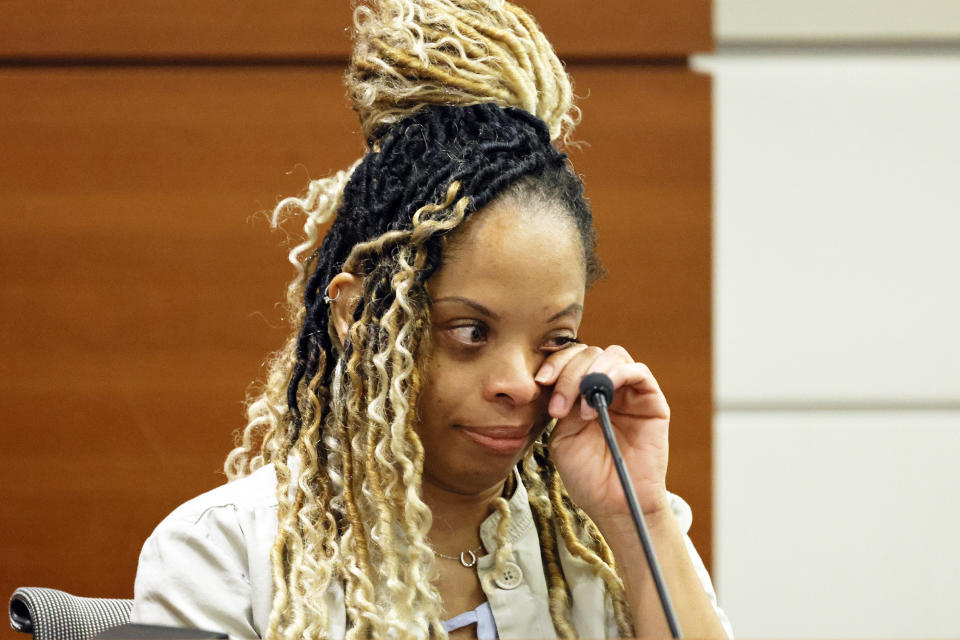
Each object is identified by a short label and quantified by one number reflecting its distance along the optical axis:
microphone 3.12
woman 3.25
